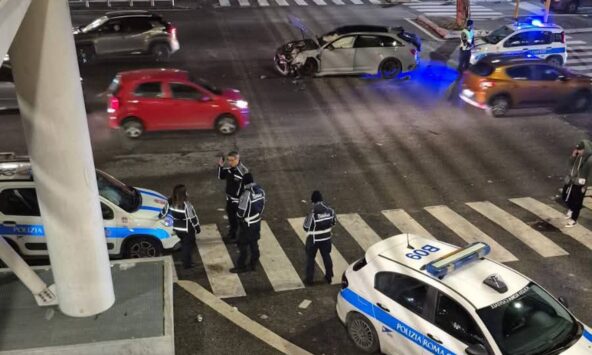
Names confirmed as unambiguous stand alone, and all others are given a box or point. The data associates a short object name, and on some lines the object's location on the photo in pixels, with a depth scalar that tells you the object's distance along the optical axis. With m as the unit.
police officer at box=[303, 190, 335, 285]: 9.47
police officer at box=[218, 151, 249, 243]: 10.65
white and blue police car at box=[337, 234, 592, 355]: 7.21
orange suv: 18.09
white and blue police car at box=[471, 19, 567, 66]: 22.02
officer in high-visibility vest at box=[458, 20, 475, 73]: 21.03
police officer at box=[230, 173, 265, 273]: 9.77
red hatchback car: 15.47
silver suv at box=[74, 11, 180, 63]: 21.73
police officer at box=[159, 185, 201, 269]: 9.90
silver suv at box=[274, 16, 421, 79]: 20.89
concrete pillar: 6.60
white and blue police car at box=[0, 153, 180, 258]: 10.09
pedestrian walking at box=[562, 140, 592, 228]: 11.62
